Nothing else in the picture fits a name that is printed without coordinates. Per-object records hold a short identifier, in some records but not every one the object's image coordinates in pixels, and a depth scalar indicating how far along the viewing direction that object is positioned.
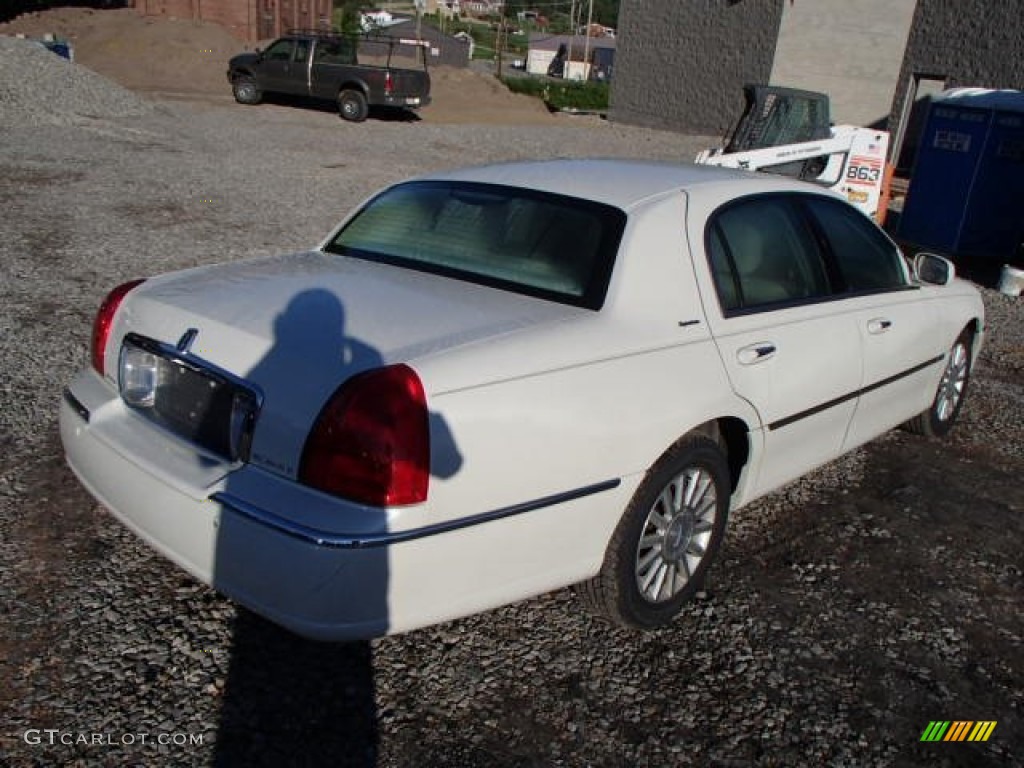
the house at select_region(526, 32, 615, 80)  87.44
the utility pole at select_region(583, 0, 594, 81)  79.69
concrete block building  20.36
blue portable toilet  10.45
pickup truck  22.48
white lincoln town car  2.36
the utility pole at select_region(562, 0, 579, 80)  87.46
